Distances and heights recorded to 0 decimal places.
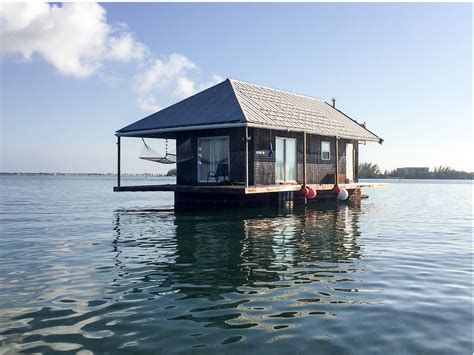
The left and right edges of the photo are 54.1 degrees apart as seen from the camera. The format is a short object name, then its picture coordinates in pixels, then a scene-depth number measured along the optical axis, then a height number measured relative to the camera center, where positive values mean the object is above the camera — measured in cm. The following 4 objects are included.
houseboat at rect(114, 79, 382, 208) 2084 +168
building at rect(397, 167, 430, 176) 12414 +137
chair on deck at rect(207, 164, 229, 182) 2158 +28
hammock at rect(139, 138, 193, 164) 2189 +109
